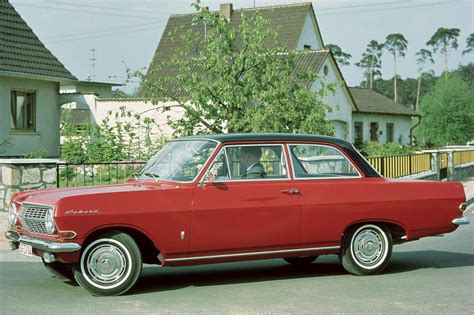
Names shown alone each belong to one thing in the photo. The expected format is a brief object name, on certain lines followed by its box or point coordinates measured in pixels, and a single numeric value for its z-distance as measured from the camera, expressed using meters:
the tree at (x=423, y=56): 123.00
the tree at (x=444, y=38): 116.69
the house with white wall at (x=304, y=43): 39.00
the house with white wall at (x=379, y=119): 49.75
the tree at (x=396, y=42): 123.50
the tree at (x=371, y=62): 127.81
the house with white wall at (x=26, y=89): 26.31
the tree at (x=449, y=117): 55.41
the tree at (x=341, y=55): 117.94
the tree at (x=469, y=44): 122.06
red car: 7.86
